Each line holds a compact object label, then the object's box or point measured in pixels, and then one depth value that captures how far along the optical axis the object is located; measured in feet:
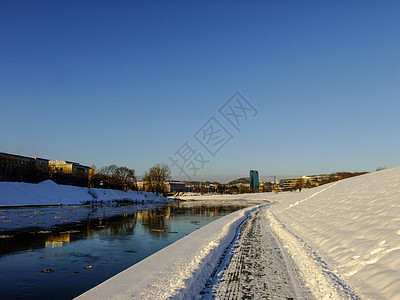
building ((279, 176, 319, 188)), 484.83
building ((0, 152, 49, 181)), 213.87
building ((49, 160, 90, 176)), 466.95
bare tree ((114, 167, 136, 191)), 340.18
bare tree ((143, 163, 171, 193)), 362.94
